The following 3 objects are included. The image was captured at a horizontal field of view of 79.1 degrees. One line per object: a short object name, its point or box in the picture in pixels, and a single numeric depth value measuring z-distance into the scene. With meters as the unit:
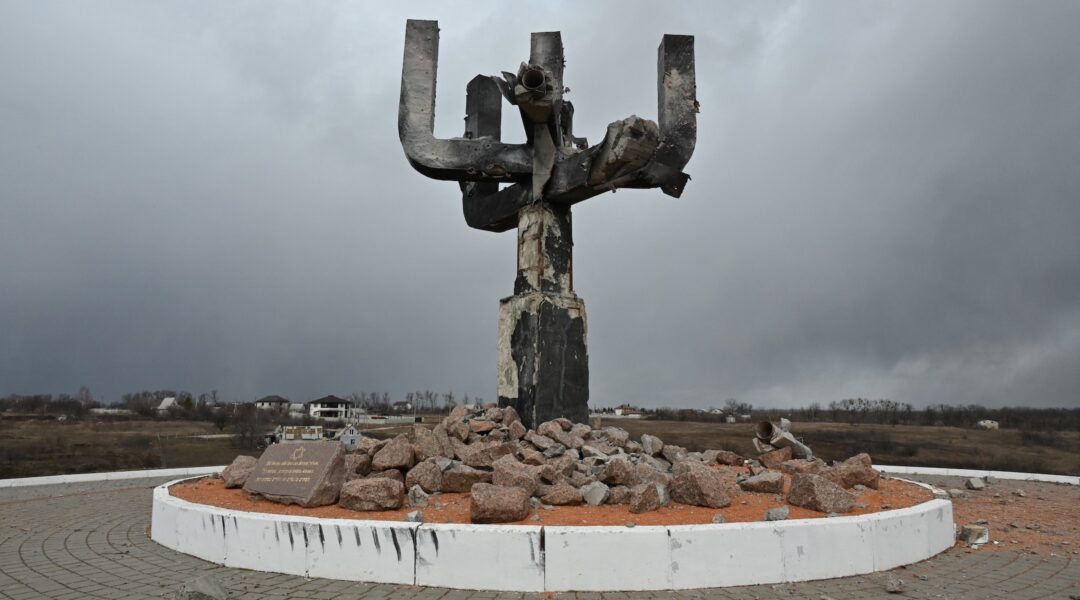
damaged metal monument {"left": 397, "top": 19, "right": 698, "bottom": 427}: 7.39
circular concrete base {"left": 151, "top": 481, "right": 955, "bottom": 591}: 4.25
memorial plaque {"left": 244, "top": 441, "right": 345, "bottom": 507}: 5.71
